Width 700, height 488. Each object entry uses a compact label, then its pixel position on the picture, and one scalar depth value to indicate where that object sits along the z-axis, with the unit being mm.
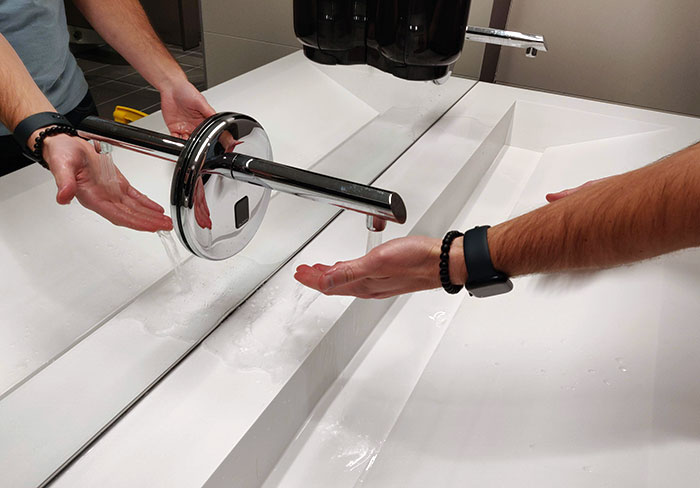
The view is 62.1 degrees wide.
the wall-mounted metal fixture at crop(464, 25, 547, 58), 1154
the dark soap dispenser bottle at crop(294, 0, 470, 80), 725
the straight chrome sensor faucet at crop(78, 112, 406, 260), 566
